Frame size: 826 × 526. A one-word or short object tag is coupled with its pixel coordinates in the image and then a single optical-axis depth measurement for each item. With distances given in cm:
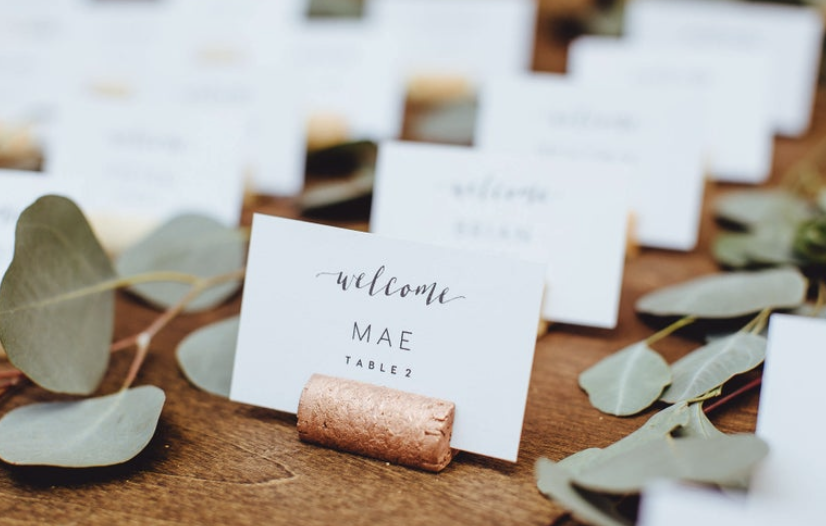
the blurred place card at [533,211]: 58
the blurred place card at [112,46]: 103
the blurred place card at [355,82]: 95
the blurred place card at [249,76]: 87
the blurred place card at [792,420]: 39
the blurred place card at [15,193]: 52
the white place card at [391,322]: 44
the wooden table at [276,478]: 41
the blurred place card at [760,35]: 102
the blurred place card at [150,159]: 73
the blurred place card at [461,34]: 106
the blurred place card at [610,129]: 71
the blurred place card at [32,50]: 102
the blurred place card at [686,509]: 33
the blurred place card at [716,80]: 86
